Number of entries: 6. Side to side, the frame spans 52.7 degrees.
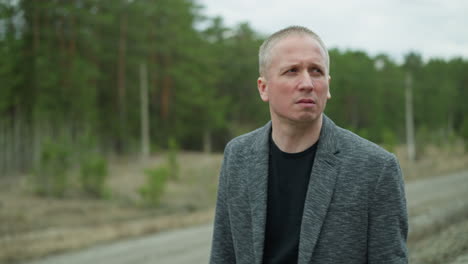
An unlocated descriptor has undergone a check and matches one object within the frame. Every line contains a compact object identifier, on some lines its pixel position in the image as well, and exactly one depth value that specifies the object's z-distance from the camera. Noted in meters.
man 1.87
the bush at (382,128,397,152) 27.66
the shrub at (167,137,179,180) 26.00
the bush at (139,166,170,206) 18.02
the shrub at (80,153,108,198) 19.55
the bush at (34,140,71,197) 18.55
